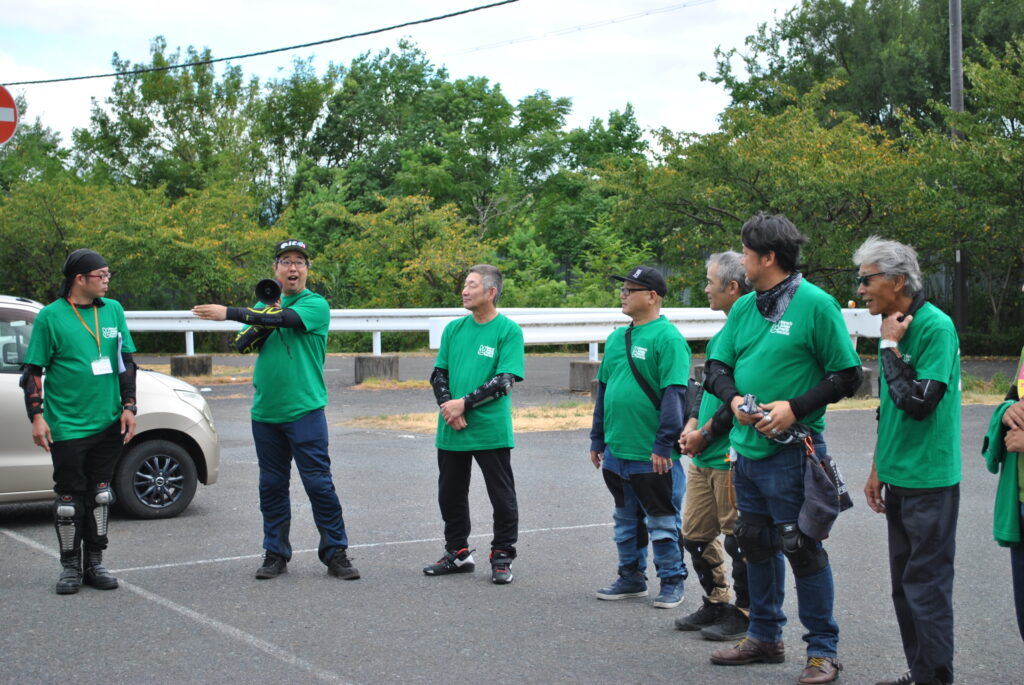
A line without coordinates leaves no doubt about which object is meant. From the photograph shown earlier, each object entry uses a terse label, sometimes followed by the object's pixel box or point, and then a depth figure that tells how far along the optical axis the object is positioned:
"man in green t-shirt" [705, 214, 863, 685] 4.71
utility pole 23.12
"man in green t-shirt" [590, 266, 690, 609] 6.06
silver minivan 8.16
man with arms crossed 6.80
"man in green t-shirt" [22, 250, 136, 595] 6.63
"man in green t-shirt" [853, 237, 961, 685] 4.50
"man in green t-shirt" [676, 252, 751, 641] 5.55
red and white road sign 10.14
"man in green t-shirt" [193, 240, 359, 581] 6.87
